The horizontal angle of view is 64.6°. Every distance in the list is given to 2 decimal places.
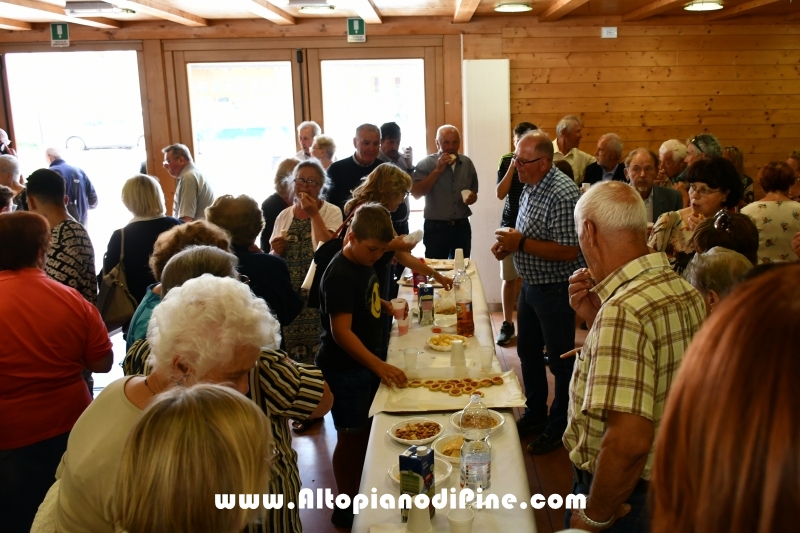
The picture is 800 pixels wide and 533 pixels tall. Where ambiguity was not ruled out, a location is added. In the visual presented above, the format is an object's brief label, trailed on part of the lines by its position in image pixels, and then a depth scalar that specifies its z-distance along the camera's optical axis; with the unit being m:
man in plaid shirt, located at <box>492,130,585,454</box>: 3.16
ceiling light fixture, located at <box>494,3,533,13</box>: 5.23
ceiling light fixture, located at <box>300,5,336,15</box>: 5.17
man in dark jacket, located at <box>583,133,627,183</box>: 4.85
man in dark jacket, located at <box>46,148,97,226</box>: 5.84
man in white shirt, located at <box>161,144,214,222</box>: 4.99
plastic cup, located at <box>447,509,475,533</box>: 1.54
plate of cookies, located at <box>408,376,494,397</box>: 2.39
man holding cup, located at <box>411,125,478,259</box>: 5.29
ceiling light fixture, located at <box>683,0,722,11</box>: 5.18
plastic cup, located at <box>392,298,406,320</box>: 3.11
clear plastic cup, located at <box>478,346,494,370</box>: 2.56
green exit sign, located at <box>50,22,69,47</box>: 6.14
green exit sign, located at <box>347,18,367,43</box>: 6.04
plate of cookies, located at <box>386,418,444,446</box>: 2.03
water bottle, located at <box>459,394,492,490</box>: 1.76
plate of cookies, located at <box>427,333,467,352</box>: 2.86
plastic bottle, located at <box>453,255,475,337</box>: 3.05
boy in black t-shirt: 2.50
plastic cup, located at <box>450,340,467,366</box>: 2.58
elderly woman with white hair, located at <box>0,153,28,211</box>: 4.80
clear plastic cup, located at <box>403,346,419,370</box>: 2.54
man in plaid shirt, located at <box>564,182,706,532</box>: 1.51
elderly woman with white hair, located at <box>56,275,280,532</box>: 1.25
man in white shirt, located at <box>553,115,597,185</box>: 5.28
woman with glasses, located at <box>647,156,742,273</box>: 2.96
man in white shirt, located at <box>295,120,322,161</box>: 5.66
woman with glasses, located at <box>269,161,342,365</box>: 3.57
